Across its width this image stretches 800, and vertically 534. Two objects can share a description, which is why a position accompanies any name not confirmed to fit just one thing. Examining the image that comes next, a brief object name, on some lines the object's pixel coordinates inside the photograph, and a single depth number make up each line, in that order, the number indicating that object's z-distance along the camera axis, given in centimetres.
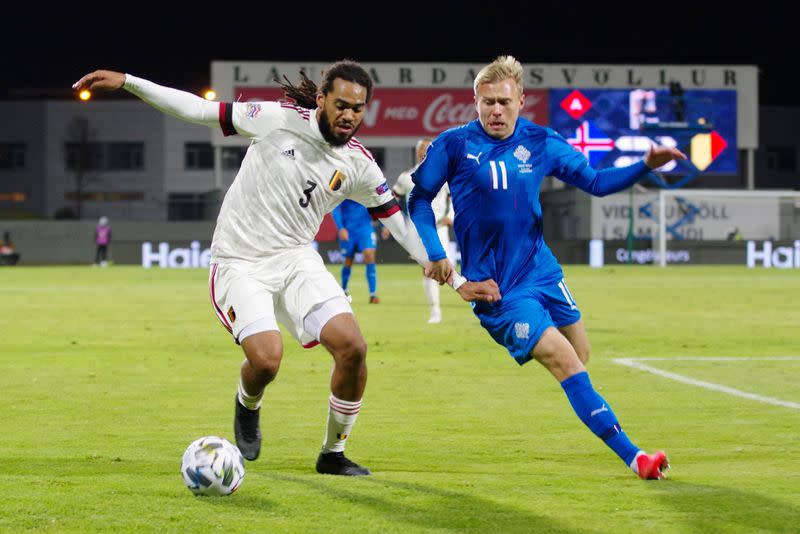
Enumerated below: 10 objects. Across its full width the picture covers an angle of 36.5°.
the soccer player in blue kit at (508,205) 642
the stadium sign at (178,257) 4384
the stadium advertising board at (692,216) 4725
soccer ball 551
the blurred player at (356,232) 2056
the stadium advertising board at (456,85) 5334
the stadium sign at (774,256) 4281
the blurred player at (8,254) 4781
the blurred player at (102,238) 4441
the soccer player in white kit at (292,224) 627
